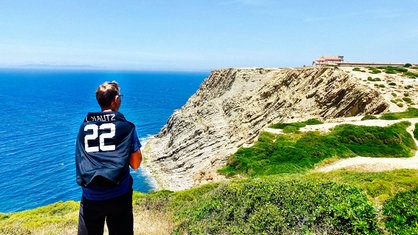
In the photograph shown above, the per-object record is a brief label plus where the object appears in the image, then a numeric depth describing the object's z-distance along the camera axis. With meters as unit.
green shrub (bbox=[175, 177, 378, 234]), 6.77
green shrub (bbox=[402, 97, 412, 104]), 34.42
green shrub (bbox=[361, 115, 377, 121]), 30.73
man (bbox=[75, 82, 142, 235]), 4.78
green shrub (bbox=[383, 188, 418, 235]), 6.69
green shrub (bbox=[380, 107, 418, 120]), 29.54
